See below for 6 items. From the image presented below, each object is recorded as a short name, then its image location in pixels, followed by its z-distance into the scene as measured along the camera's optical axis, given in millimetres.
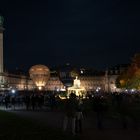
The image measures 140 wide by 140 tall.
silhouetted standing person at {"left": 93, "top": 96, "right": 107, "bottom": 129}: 12516
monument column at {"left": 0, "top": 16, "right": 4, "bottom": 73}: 78113
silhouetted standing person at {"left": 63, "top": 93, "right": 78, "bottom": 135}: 10248
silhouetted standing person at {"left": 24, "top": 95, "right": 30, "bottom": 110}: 22429
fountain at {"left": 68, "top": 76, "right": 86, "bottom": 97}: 39102
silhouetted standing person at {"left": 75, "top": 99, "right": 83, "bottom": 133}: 10719
